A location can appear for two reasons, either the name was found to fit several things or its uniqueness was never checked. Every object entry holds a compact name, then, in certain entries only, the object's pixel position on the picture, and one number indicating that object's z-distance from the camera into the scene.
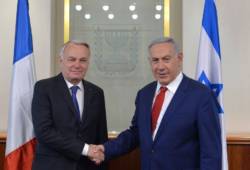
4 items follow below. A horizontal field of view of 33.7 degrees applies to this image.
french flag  3.12
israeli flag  3.11
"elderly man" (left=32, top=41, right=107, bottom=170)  2.54
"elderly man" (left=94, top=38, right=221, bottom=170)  2.29
